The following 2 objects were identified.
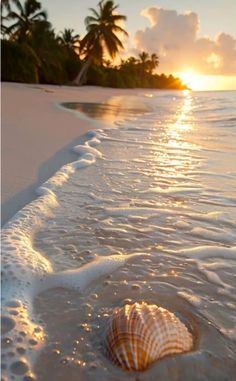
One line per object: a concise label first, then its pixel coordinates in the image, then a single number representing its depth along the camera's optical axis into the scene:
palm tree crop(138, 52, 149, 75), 56.73
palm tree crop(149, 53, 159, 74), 64.91
